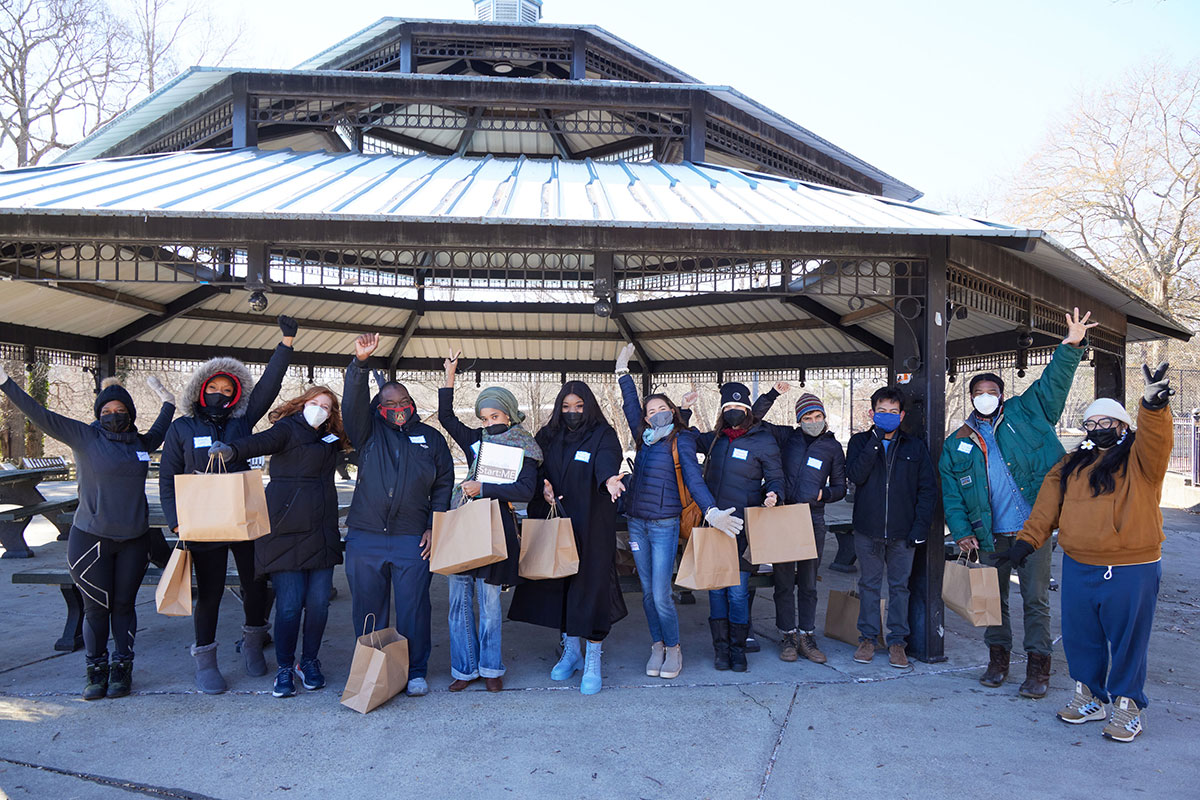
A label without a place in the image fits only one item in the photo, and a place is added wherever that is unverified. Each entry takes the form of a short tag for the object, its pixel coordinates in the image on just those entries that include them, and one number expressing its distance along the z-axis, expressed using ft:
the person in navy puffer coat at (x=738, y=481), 18.10
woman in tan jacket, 14.21
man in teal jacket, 16.69
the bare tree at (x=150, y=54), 83.15
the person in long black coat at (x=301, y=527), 15.99
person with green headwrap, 16.38
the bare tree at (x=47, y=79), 73.05
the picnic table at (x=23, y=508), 30.22
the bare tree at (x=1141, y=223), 79.61
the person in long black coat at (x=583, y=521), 16.99
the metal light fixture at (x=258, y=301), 22.57
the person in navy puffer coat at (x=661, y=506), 17.40
